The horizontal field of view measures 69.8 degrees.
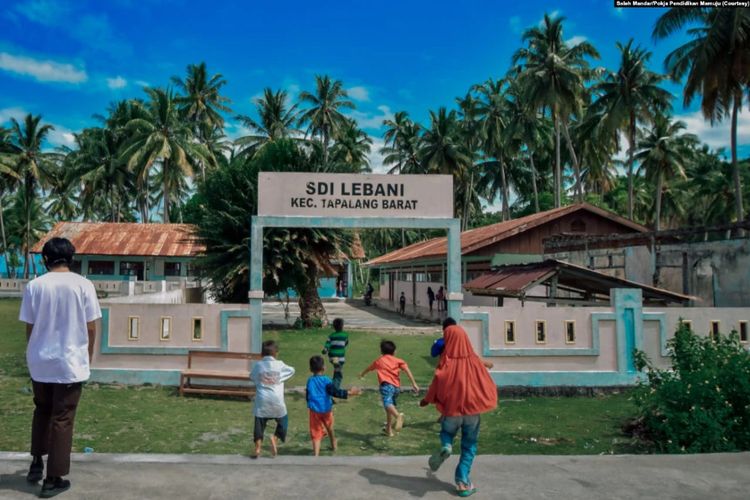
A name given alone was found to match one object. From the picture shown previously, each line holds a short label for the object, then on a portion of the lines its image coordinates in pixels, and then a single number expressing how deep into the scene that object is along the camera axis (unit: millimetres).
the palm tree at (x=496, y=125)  42812
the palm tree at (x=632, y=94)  33000
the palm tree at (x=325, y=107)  45281
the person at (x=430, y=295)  24722
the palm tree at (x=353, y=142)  46688
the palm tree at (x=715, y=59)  22125
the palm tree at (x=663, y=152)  40781
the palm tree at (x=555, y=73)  34219
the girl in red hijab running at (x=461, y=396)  4238
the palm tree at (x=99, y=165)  42688
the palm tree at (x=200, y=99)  45812
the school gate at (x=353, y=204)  10148
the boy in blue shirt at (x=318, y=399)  5629
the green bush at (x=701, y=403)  5656
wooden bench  8844
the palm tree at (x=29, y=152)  42438
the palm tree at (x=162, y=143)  36562
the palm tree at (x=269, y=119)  43406
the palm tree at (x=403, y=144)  48719
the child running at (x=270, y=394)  5340
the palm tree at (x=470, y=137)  44781
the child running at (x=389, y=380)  6805
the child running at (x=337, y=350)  8086
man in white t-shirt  3795
